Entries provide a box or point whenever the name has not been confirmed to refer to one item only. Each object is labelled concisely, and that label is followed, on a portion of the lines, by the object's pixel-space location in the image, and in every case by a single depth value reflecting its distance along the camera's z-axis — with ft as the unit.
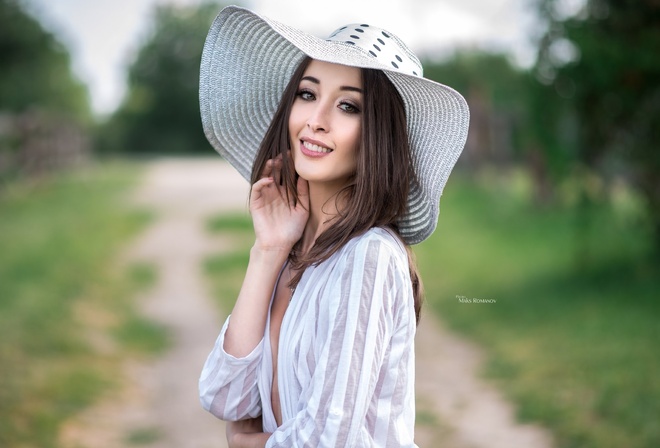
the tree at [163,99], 139.54
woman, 5.90
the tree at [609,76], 23.17
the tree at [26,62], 90.74
